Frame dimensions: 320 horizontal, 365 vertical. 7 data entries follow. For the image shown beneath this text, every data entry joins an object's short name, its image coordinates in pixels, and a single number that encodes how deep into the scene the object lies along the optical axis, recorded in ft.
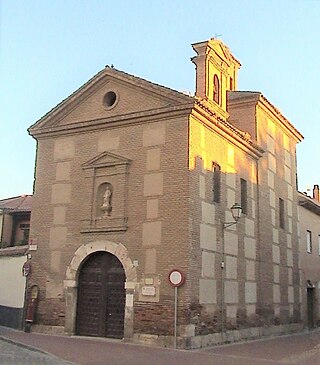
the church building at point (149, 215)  53.31
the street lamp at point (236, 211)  57.36
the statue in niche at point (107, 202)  58.01
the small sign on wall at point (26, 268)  61.93
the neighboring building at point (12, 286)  63.00
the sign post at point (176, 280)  50.87
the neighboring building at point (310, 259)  85.05
